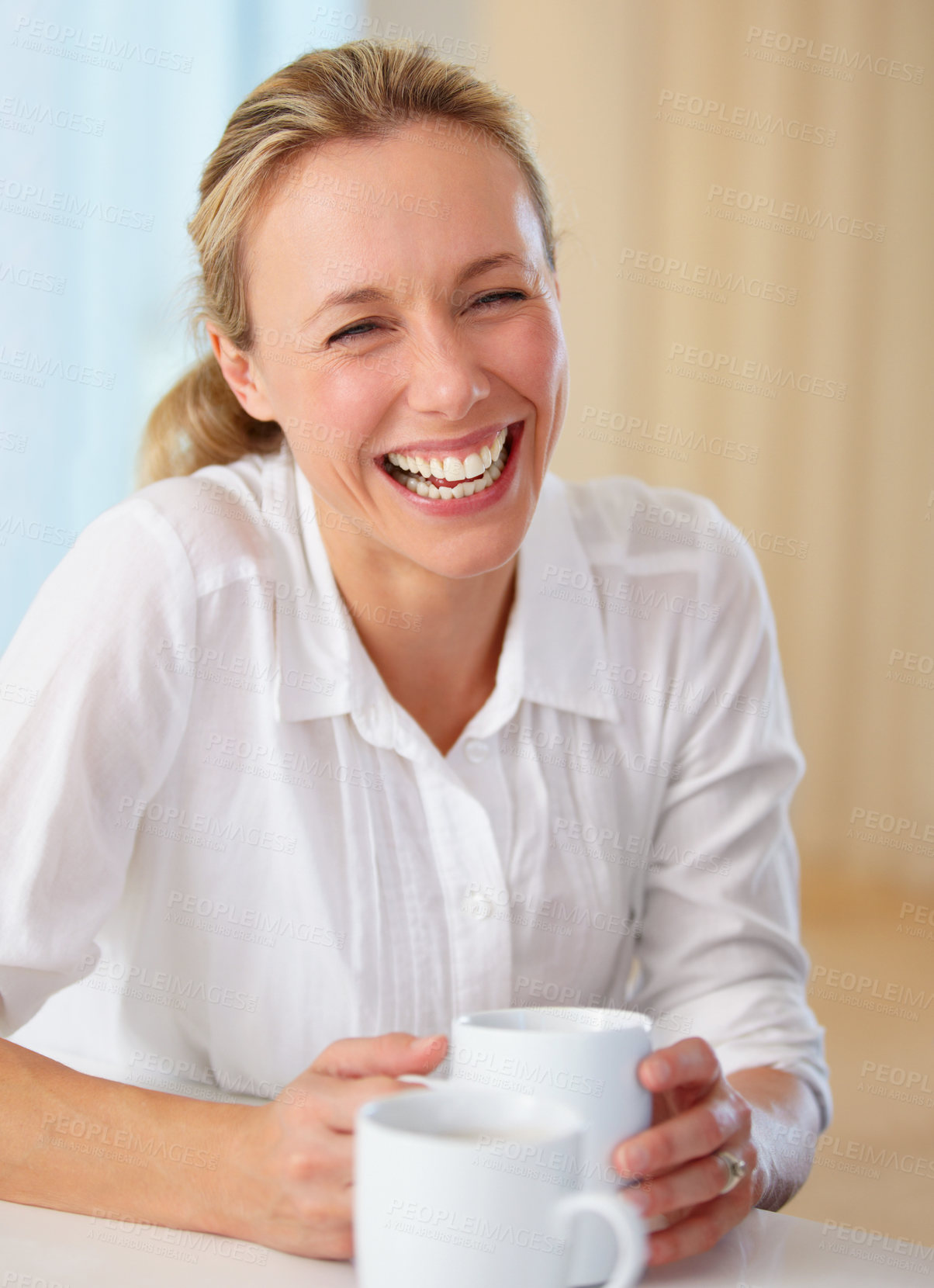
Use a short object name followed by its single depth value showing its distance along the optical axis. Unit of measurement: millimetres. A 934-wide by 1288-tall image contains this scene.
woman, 1005
